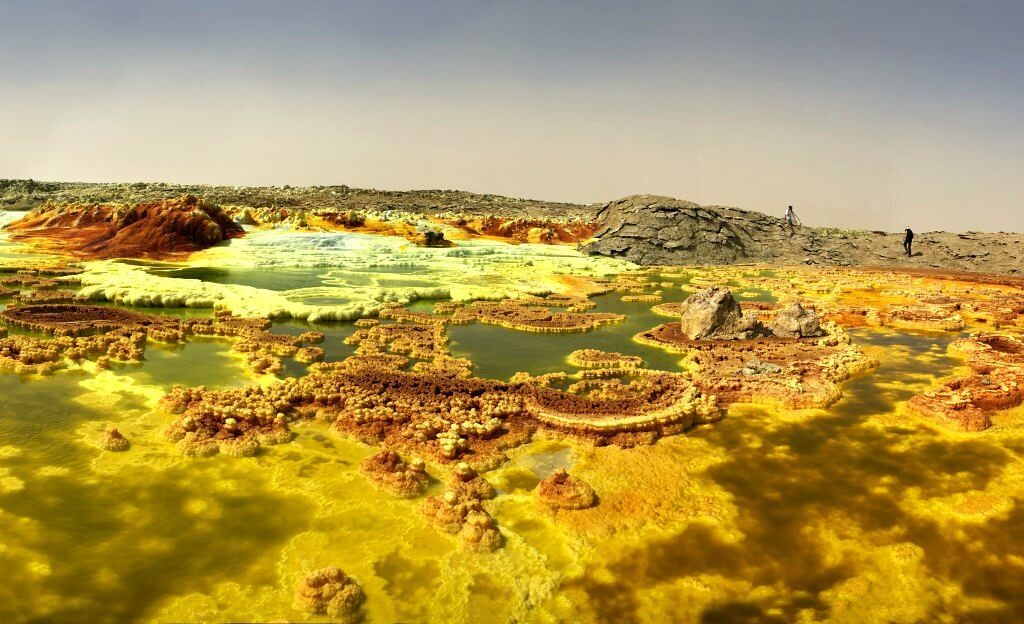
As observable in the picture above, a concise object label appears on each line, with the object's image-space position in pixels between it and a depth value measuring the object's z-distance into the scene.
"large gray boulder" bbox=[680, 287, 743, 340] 22.48
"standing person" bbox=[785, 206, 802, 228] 71.31
